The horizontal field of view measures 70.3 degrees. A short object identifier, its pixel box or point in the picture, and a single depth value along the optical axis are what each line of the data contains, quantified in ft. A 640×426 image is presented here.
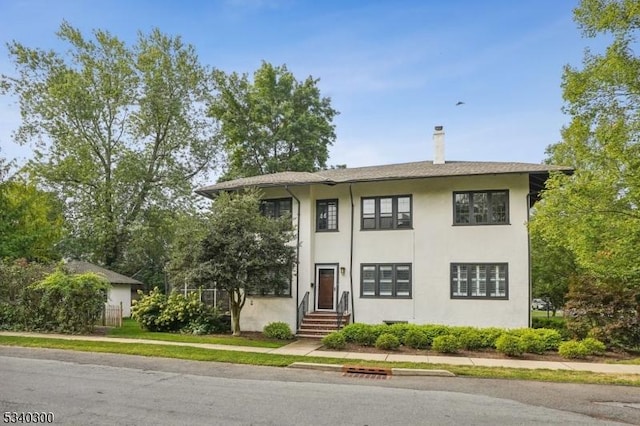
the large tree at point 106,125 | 90.27
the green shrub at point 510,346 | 41.60
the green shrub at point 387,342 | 44.37
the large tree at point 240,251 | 48.91
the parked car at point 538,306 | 143.50
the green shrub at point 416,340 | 45.24
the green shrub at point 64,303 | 52.37
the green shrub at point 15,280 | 55.77
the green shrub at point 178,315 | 56.75
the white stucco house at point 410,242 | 52.06
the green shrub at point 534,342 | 42.53
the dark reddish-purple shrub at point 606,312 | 43.78
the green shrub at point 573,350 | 40.73
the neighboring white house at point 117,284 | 82.04
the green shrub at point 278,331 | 52.34
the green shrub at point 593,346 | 41.20
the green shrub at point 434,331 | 45.83
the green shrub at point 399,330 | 46.44
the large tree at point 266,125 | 99.76
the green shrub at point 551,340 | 43.50
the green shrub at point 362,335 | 46.39
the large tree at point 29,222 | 73.10
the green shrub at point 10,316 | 54.12
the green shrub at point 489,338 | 45.03
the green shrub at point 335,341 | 45.32
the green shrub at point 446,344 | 42.78
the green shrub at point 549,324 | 55.01
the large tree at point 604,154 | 40.55
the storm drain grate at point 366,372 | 33.35
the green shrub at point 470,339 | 44.37
